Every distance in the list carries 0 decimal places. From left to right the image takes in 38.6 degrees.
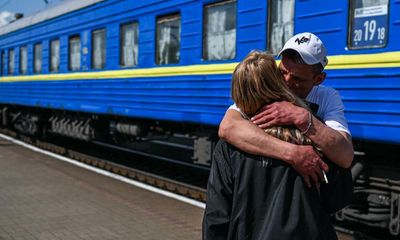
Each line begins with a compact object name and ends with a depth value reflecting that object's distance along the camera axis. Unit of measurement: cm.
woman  204
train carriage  541
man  206
